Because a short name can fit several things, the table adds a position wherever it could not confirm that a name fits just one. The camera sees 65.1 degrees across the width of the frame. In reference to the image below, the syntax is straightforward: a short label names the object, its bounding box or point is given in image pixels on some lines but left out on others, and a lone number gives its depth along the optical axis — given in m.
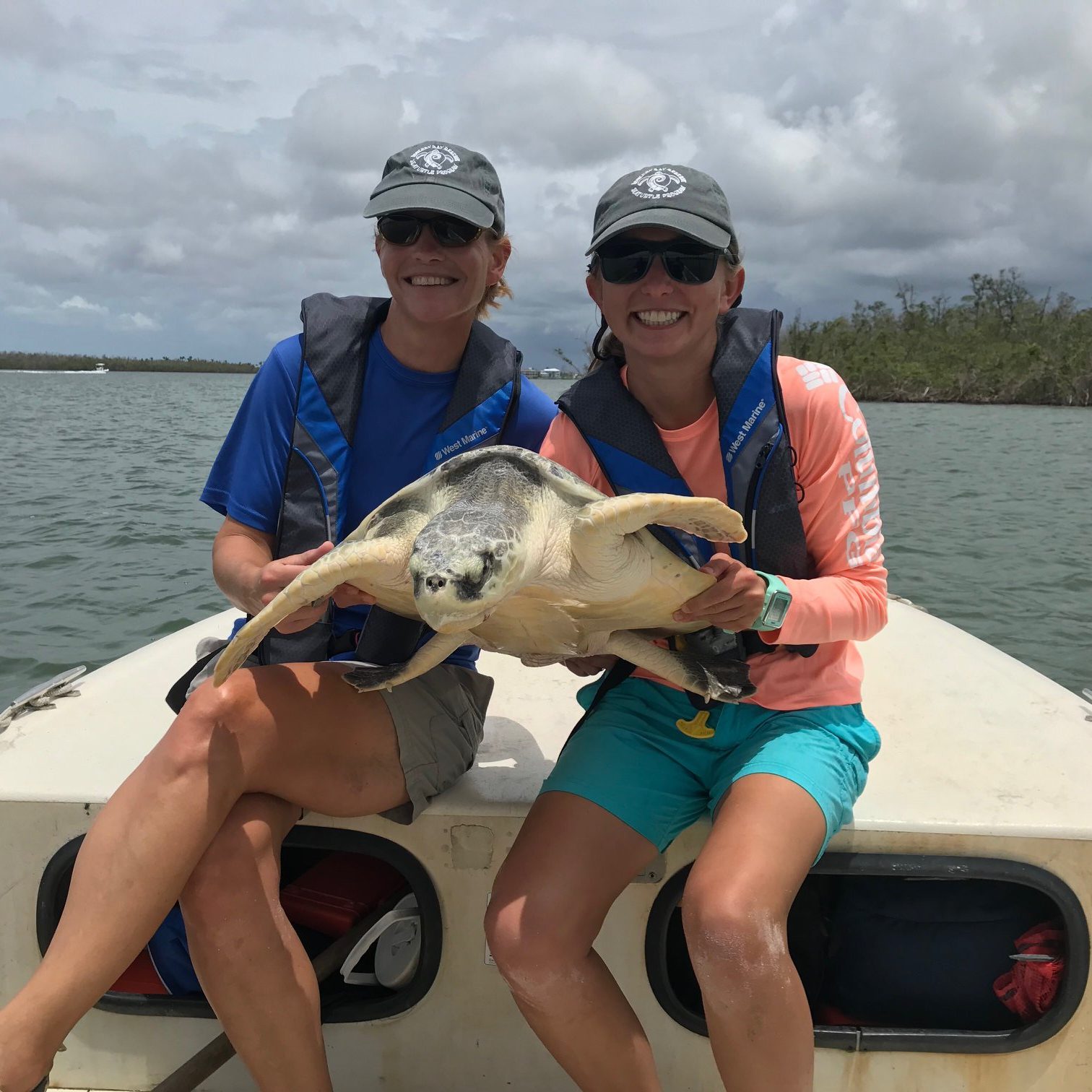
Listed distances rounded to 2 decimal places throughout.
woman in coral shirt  1.57
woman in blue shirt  1.60
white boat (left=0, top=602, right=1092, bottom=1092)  1.92
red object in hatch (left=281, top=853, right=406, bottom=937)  2.20
